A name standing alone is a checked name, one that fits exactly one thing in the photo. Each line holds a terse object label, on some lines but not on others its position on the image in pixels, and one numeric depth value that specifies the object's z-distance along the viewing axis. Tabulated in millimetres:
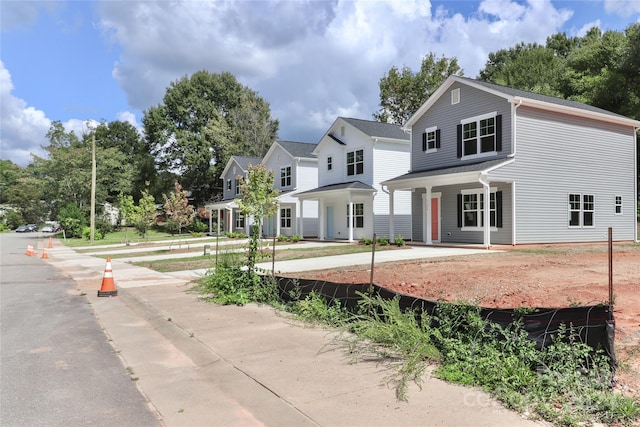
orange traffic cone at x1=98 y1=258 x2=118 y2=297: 11055
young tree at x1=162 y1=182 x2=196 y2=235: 28547
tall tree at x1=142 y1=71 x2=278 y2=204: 52656
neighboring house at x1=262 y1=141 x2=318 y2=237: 34031
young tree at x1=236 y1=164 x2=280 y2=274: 9711
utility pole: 34244
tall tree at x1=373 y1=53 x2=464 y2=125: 43219
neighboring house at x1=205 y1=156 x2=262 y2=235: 39281
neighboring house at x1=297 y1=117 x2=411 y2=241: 27094
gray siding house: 19453
